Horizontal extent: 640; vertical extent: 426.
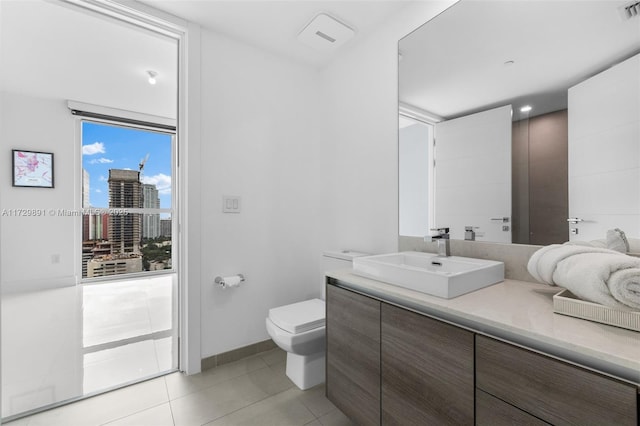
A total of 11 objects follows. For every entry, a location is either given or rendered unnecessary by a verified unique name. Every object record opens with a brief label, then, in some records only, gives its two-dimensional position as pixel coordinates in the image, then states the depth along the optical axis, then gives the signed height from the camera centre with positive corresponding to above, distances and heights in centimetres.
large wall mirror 104 +43
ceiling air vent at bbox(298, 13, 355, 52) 187 +131
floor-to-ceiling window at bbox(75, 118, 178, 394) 288 -23
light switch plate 204 +7
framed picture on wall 325 +56
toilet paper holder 195 -49
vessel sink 102 -27
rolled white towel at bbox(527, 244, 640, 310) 71 -18
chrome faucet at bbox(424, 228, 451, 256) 151 -18
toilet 160 -74
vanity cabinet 63 -51
